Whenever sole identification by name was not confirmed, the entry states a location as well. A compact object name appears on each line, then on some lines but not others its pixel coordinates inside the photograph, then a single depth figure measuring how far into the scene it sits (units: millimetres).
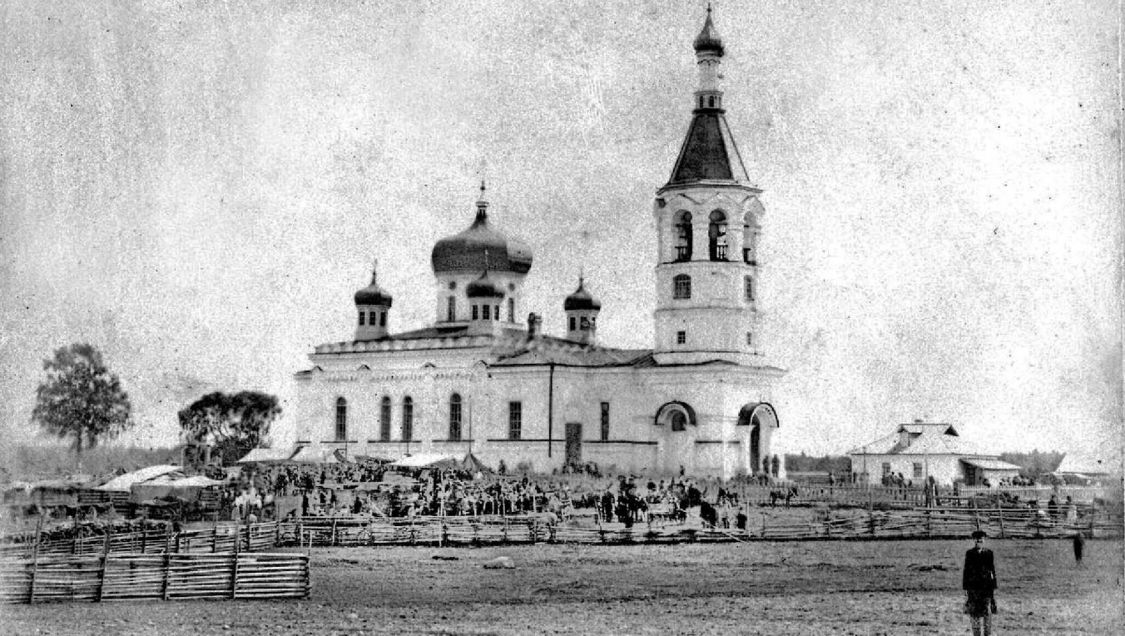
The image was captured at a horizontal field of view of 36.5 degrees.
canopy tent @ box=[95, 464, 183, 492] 41700
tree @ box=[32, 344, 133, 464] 34062
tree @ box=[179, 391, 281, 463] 46844
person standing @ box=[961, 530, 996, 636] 25078
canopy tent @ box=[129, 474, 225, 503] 43094
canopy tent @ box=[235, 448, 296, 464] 56844
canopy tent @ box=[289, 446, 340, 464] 62812
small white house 49531
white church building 64500
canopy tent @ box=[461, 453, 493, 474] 62475
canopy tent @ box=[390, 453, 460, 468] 61750
